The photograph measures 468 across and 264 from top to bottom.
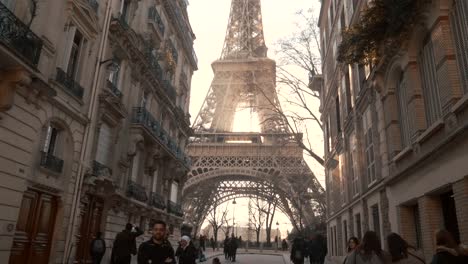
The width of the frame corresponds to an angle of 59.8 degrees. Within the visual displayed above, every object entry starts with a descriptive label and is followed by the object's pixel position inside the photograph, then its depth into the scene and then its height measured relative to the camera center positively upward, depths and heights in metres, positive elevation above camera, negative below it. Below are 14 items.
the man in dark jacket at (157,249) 5.87 +0.01
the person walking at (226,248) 27.33 +0.33
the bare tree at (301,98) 20.58 +7.89
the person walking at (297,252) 16.52 +0.16
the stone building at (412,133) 8.00 +3.40
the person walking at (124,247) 10.48 +0.04
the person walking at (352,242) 8.25 +0.31
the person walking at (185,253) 10.45 -0.04
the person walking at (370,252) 5.71 +0.09
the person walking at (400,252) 5.39 +0.11
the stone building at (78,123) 10.53 +4.12
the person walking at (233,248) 26.20 +0.33
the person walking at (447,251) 4.88 +0.13
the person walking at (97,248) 12.76 -0.01
